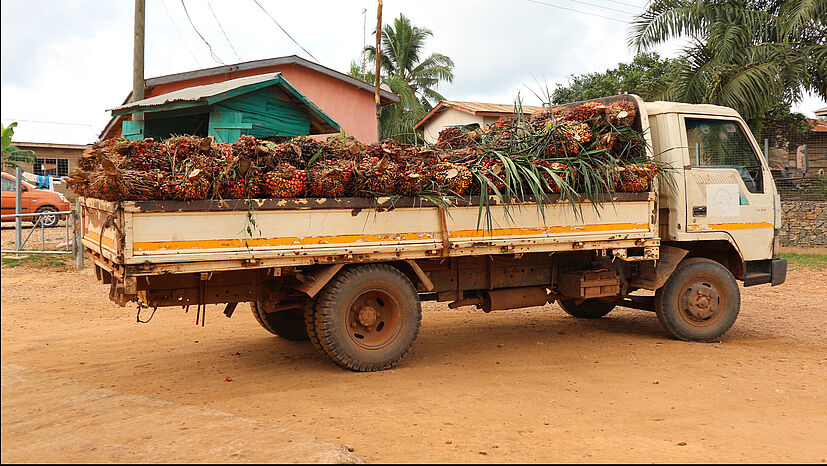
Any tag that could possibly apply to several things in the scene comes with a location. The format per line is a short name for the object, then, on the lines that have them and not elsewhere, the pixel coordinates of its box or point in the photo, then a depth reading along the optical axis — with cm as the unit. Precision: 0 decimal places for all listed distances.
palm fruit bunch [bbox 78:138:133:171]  484
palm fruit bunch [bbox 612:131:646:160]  663
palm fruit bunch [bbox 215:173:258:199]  501
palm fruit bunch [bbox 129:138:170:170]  487
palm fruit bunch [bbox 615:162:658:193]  645
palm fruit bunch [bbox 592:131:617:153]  638
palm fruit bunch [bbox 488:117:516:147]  659
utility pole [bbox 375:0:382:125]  1540
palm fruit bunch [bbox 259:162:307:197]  518
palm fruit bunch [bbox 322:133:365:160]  552
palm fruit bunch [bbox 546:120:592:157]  632
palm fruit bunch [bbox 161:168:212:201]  480
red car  1883
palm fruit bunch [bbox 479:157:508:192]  594
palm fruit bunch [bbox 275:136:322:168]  533
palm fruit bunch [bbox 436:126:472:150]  702
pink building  1374
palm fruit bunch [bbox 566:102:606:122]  663
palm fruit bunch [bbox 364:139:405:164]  561
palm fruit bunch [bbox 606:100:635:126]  656
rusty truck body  501
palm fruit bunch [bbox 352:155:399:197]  546
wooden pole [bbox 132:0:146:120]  999
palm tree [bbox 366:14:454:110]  3020
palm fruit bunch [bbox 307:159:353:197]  534
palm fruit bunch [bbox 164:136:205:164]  500
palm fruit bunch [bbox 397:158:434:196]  559
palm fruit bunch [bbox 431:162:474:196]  577
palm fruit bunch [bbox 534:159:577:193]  611
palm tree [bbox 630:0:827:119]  1518
